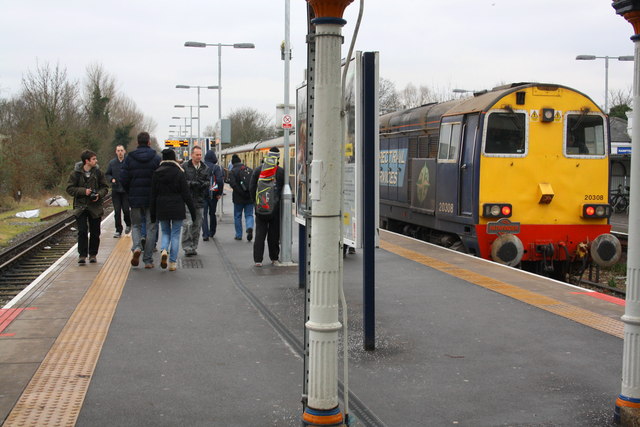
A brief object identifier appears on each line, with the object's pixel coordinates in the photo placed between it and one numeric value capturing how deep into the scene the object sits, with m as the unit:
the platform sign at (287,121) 13.89
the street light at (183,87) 45.05
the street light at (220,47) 30.98
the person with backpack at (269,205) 10.91
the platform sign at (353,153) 5.95
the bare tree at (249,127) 80.88
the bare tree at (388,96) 60.00
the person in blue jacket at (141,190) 11.02
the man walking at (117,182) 14.27
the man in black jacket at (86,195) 10.85
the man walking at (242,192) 14.66
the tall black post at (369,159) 5.95
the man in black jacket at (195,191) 12.38
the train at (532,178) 11.85
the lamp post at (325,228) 3.94
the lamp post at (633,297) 4.41
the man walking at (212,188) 14.81
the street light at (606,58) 30.09
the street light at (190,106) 61.69
